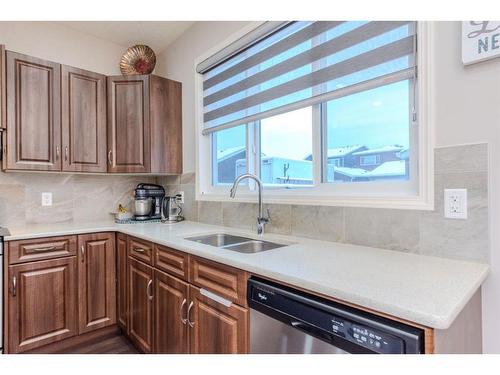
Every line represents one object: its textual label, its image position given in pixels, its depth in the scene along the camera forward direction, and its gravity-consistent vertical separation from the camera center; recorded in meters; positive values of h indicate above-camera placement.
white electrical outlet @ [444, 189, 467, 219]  1.12 -0.07
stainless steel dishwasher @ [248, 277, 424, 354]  0.75 -0.42
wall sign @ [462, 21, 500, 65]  1.04 +0.53
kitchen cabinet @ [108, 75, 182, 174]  2.46 +0.54
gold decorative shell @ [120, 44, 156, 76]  2.67 +1.17
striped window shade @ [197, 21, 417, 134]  1.34 +0.69
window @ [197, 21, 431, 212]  1.35 +0.46
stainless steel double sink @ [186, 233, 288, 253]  1.74 -0.35
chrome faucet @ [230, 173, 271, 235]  1.79 -0.20
